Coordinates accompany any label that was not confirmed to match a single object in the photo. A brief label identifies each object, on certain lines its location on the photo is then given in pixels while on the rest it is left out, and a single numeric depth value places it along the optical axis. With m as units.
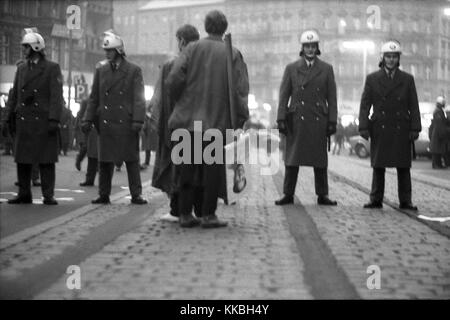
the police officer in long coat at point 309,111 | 9.55
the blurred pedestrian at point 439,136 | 23.20
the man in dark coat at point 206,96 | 7.15
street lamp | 37.28
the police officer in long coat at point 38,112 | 9.48
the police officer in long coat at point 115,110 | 9.52
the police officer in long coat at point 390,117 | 9.34
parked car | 29.34
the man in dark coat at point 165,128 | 7.76
